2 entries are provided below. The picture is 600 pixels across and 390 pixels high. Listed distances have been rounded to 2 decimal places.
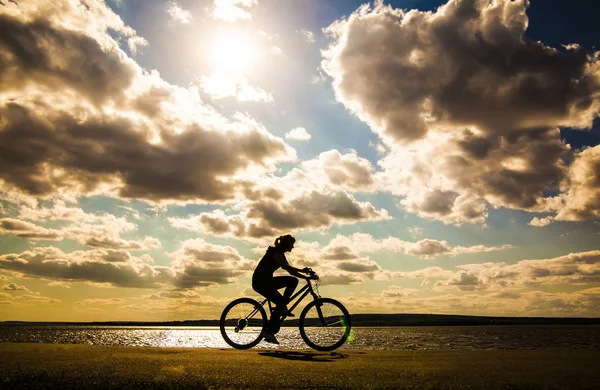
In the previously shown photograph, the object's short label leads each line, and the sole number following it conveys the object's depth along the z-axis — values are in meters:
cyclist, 10.67
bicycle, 11.05
